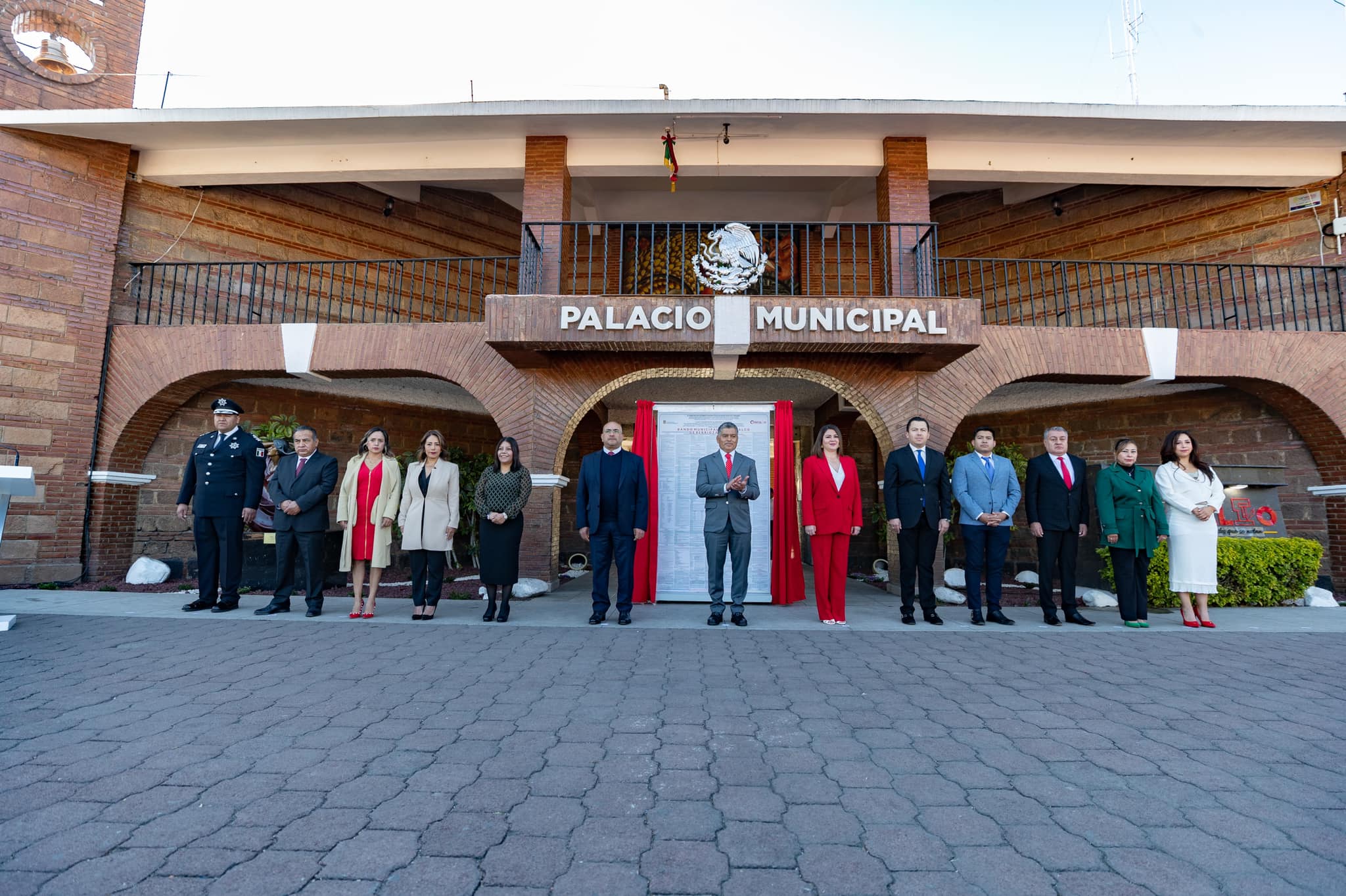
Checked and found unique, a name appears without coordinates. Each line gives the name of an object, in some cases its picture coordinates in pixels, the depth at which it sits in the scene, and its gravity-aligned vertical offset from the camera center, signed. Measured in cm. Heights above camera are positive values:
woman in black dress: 570 -15
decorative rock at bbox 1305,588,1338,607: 713 -82
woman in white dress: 569 +3
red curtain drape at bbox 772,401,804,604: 705 -12
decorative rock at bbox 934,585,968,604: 734 -89
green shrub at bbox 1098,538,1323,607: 693 -52
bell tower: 823 +597
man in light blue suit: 575 +11
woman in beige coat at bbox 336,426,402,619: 583 -1
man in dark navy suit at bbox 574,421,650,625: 575 +5
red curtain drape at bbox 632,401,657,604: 708 -33
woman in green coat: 573 -4
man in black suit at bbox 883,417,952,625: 581 +10
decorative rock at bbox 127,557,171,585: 798 -81
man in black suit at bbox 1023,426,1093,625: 578 +6
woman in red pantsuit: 574 -2
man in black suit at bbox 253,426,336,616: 593 -1
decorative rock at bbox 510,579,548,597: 729 -86
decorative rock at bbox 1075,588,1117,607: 696 -83
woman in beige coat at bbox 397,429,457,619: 580 -8
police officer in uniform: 609 +13
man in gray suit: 564 -7
